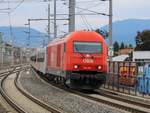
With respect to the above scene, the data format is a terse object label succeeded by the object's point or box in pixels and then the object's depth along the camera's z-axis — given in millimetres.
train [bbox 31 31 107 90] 28797
